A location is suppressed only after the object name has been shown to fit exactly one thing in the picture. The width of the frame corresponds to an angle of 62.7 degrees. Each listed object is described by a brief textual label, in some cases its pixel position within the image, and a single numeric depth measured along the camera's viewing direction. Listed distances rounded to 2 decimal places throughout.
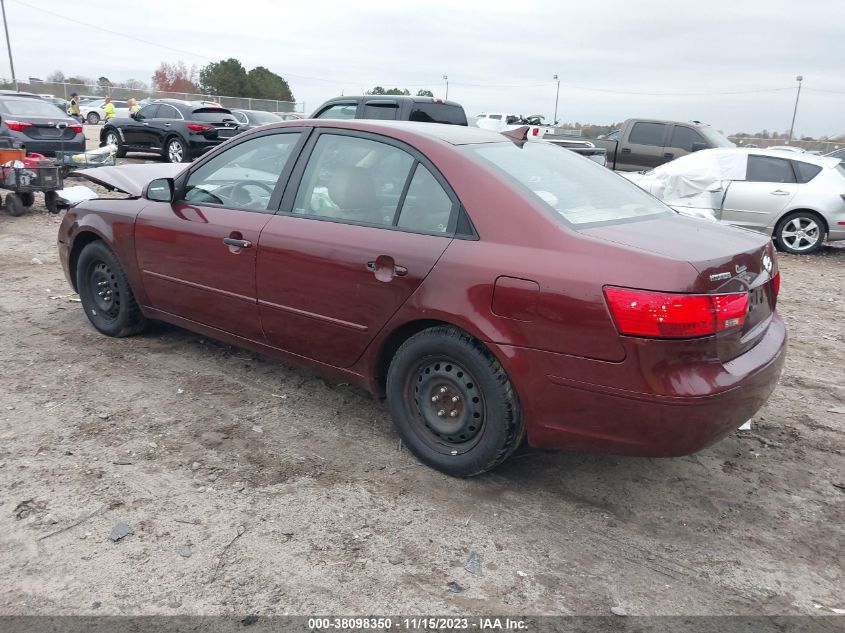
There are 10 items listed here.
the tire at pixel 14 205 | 10.16
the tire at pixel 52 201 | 10.48
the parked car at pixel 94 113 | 36.23
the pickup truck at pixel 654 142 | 13.88
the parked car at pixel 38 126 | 12.38
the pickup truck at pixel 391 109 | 10.03
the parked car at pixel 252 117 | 19.42
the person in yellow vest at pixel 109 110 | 22.98
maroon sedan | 2.72
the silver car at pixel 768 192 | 10.12
